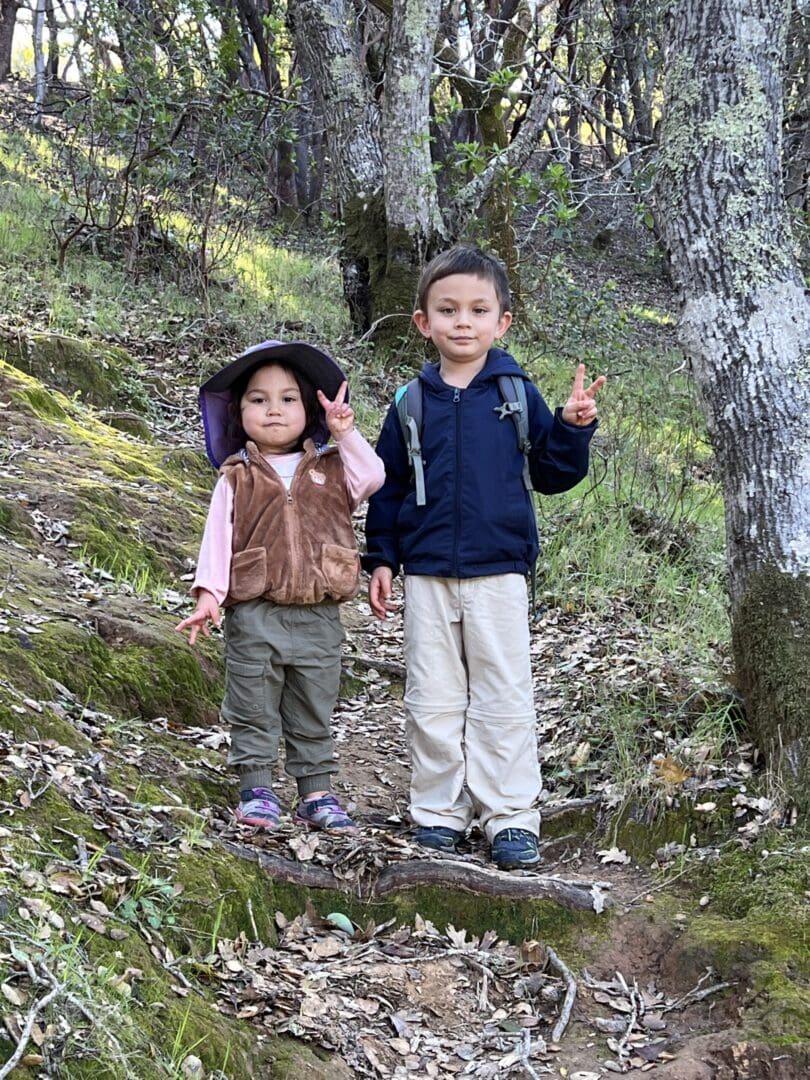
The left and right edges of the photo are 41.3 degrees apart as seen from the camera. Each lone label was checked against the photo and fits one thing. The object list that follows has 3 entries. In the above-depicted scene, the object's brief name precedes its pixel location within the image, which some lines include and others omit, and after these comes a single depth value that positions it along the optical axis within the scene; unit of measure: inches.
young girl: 151.9
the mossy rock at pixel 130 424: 289.6
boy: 155.5
